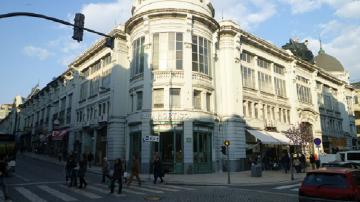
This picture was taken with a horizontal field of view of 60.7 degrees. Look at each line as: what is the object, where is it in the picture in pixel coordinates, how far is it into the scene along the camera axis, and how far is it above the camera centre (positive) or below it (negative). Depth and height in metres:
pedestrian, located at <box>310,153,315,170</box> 26.75 -0.32
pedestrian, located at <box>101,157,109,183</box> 17.70 -0.64
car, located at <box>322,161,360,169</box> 14.48 -0.38
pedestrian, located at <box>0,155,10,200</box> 11.11 -0.75
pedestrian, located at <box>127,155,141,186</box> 17.38 -0.67
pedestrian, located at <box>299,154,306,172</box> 28.10 -0.43
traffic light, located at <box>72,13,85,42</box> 10.38 +4.35
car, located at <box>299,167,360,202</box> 7.58 -0.74
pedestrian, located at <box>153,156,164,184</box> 18.84 -0.75
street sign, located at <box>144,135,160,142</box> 20.53 +1.23
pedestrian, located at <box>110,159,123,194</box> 13.76 -0.79
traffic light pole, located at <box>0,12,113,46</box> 9.44 +4.38
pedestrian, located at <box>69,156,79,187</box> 15.89 -0.69
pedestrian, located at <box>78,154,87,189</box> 15.34 -0.61
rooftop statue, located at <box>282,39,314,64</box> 59.53 +20.71
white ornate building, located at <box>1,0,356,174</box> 25.66 +6.41
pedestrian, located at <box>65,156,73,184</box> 16.62 -0.59
